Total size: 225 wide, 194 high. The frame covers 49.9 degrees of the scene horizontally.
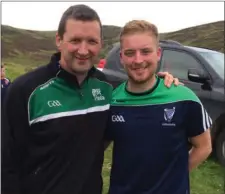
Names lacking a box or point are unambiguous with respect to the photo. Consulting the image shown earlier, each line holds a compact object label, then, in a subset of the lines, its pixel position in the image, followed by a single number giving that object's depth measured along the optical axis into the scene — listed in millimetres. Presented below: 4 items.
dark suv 3945
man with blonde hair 1437
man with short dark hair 1323
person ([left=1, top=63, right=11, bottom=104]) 3268
